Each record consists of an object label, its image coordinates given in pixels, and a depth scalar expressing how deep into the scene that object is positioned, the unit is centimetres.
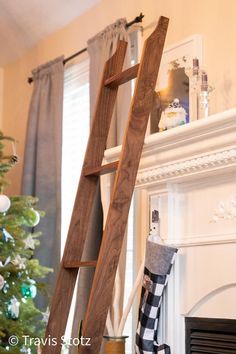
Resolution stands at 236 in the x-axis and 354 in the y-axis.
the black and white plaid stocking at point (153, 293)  255
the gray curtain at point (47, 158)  395
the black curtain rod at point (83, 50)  347
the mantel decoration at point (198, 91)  266
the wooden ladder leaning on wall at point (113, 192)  242
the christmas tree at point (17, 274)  338
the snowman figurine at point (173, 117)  268
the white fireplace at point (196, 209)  233
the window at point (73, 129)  398
